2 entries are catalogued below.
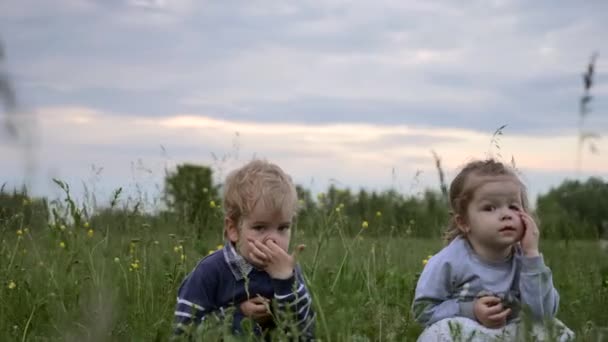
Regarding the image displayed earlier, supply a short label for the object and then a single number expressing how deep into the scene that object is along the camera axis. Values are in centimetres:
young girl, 381
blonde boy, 360
